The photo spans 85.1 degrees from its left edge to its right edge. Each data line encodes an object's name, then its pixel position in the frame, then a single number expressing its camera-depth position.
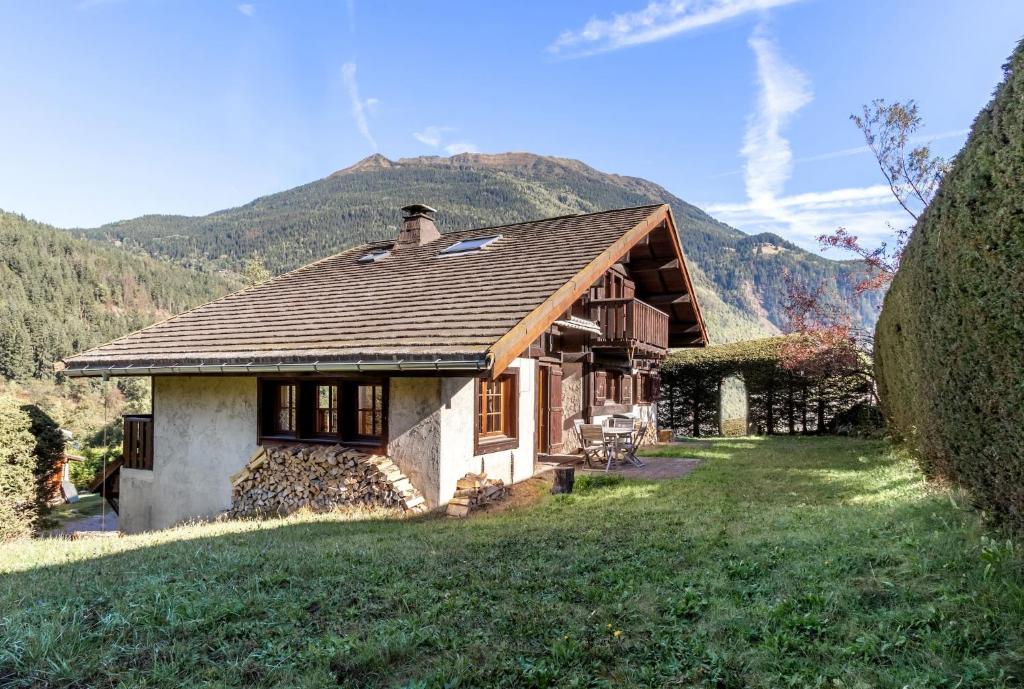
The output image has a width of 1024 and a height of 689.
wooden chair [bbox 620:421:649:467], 11.04
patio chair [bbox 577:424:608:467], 11.07
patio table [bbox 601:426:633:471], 10.88
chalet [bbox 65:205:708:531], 7.89
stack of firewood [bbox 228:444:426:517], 7.88
